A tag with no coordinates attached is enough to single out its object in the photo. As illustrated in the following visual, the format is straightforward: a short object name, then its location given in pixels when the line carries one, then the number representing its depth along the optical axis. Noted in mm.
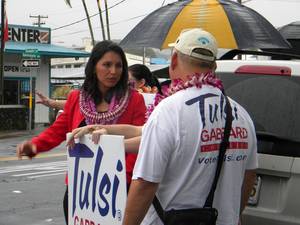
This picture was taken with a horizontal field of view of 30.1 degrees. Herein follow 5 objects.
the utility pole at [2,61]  22895
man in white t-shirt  2389
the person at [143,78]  5486
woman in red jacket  3570
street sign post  21094
